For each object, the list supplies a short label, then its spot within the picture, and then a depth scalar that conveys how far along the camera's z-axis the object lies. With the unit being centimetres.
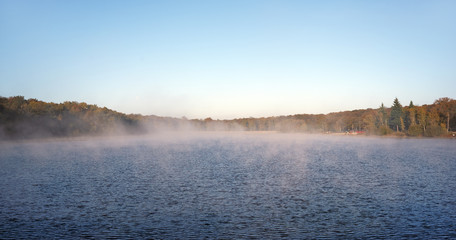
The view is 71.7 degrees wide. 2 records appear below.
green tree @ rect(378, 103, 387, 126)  17162
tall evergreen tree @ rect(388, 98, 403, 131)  16475
